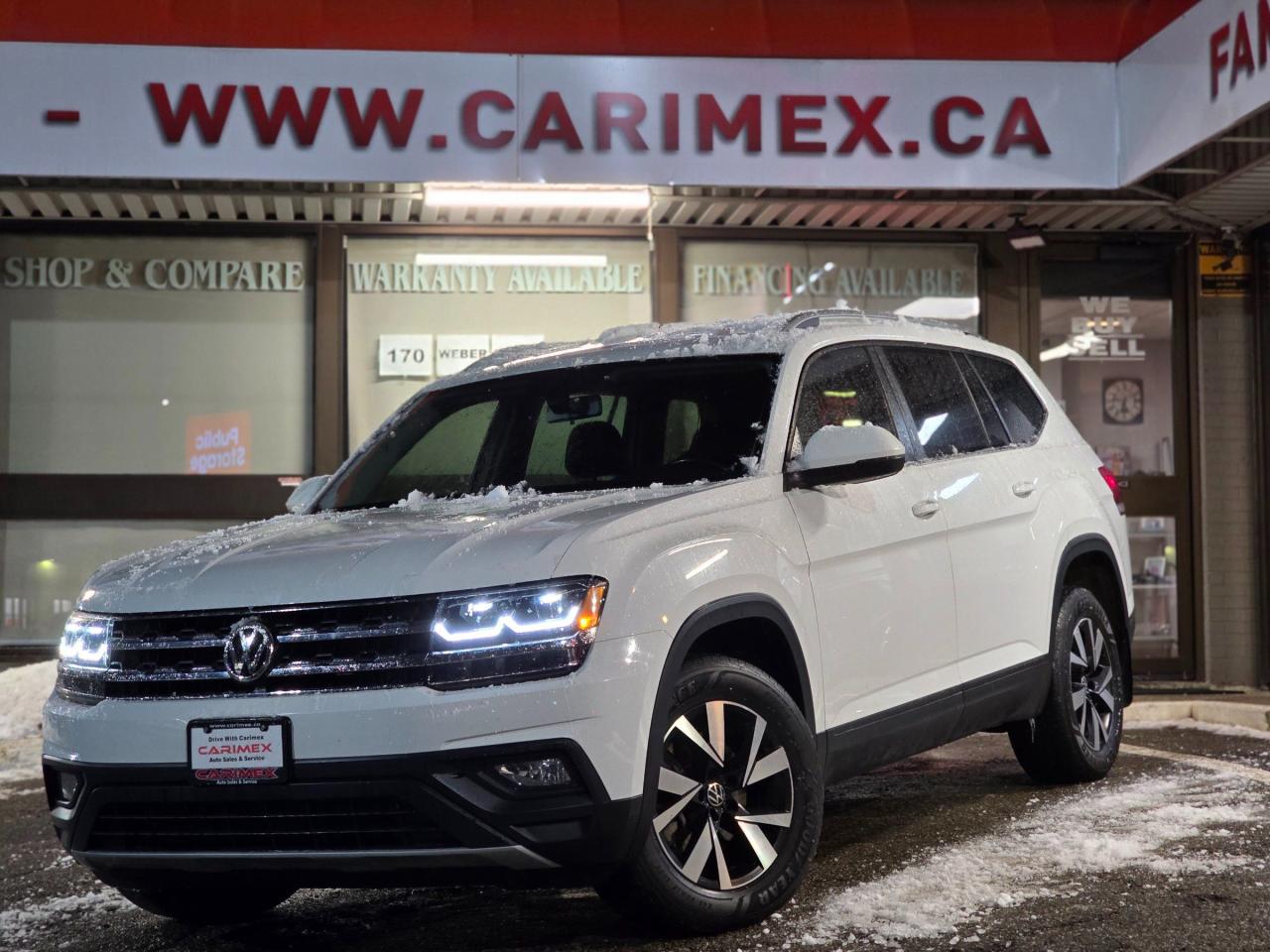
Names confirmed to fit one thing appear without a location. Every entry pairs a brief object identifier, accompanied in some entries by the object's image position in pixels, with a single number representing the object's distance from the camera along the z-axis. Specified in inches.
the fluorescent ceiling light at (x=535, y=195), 421.1
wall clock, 490.6
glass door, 488.7
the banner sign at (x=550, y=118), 388.8
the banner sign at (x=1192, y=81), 348.5
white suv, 161.9
